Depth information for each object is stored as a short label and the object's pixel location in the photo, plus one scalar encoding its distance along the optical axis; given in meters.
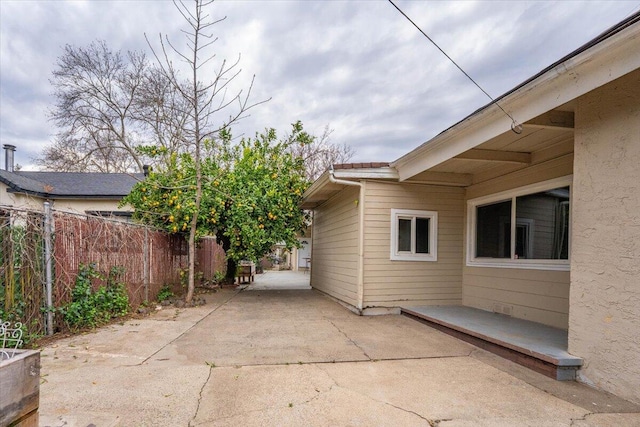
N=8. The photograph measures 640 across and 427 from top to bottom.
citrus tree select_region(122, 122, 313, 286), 7.93
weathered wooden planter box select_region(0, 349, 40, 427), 1.46
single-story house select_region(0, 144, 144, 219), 12.08
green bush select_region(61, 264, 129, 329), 4.78
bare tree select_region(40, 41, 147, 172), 14.18
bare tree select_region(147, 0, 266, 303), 6.82
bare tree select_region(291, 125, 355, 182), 22.00
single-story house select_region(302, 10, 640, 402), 2.81
